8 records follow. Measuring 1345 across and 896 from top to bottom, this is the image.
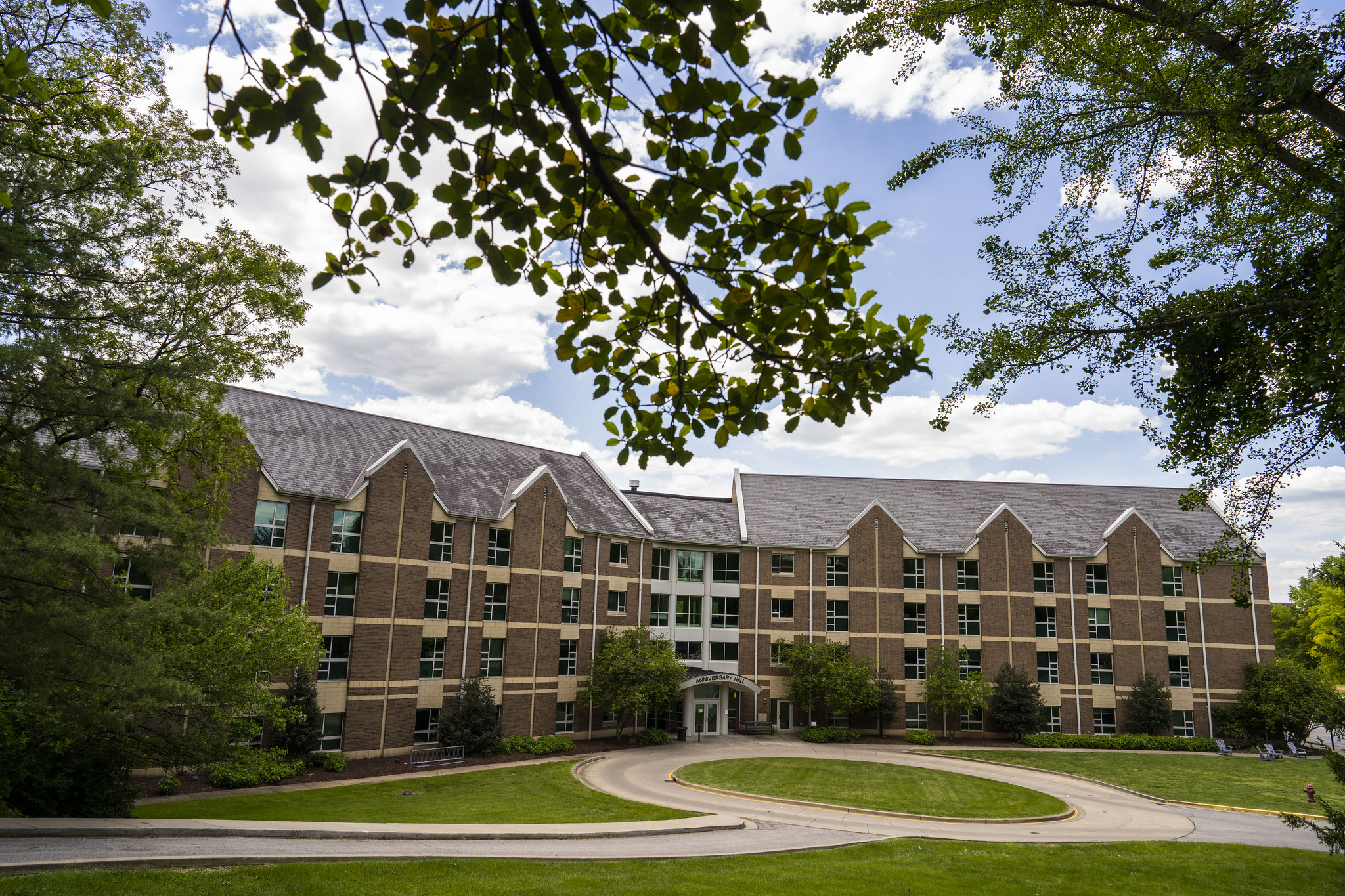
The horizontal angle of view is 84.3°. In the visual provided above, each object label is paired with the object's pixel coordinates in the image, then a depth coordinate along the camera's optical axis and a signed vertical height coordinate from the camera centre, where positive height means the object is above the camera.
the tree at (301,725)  25.70 -4.92
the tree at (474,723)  30.34 -5.46
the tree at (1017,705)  38.22 -5.03
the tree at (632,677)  34.16 -3.81
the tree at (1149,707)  39.12 -4.99
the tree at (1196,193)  9.26 +5.94
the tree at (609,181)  3.75 +2.26
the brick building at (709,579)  30.00 +0.96
